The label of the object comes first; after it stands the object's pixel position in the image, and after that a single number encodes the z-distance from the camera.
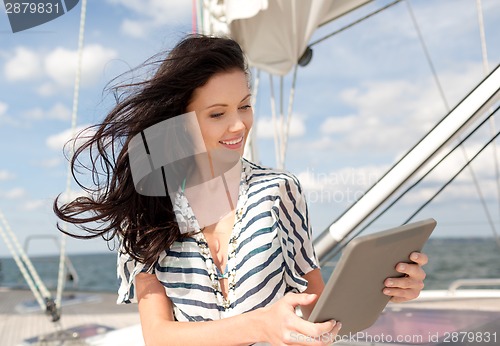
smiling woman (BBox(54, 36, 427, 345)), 1.03
